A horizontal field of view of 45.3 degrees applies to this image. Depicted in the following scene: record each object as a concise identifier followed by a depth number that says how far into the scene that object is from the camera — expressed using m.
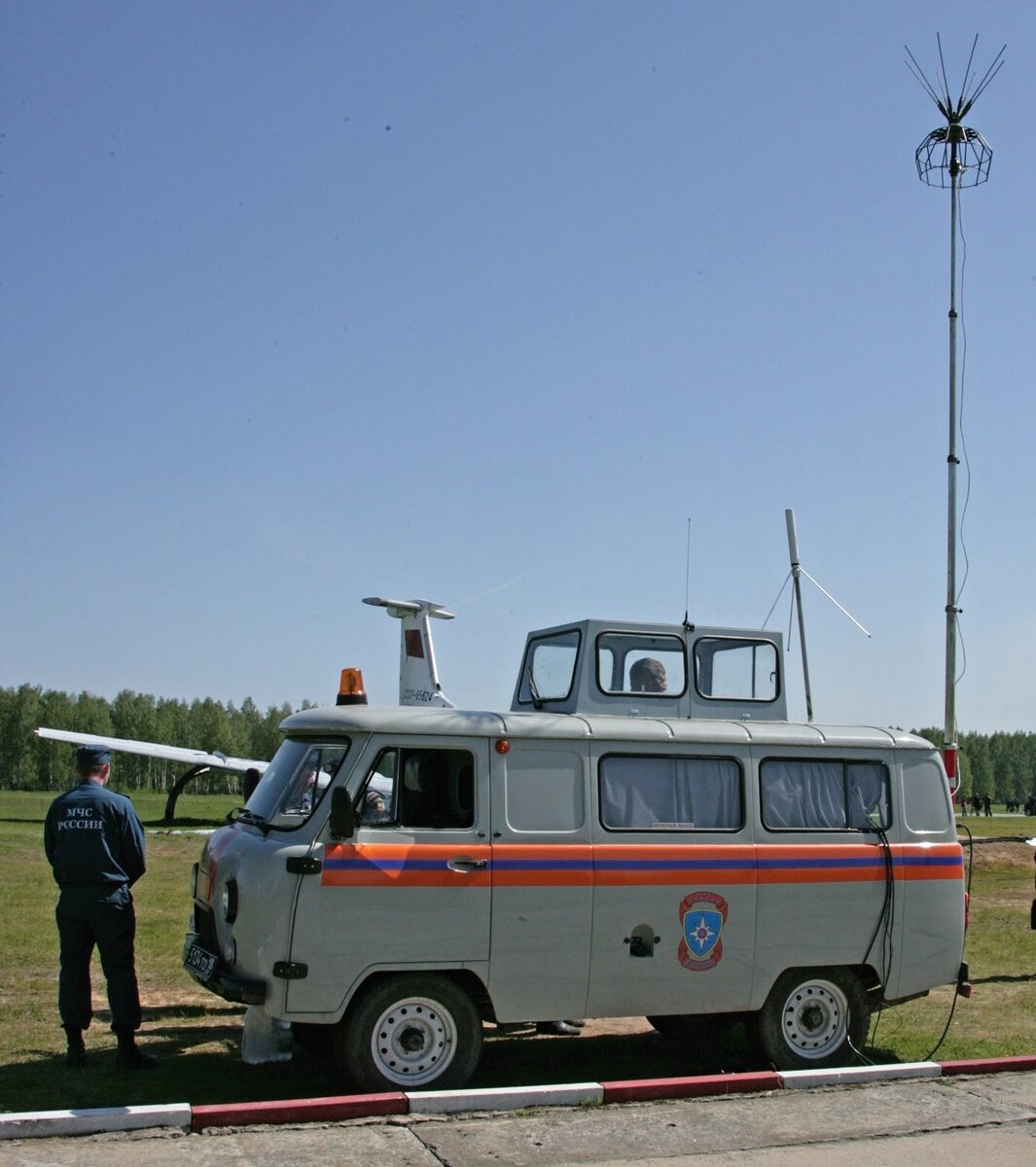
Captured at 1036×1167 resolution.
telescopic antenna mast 20.30
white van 7.90
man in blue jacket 8.51
